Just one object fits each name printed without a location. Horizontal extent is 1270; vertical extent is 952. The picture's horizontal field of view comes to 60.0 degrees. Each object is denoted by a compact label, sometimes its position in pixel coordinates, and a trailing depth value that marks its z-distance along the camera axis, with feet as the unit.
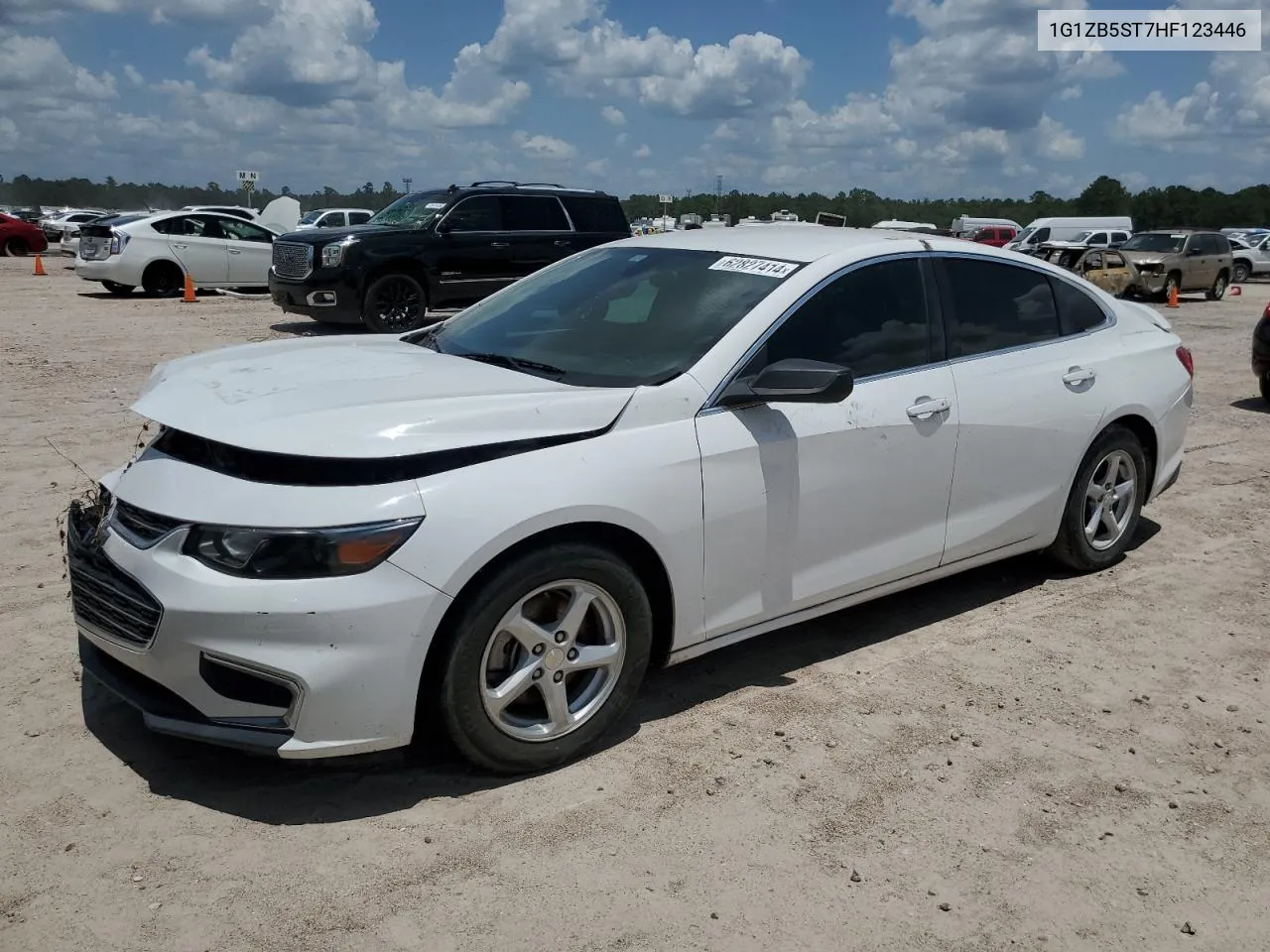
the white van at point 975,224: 144.26
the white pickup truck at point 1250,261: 114.83
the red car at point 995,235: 134.92
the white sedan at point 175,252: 61.41
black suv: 45.21
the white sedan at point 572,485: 9.96
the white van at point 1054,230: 130.52
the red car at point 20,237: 103.65
